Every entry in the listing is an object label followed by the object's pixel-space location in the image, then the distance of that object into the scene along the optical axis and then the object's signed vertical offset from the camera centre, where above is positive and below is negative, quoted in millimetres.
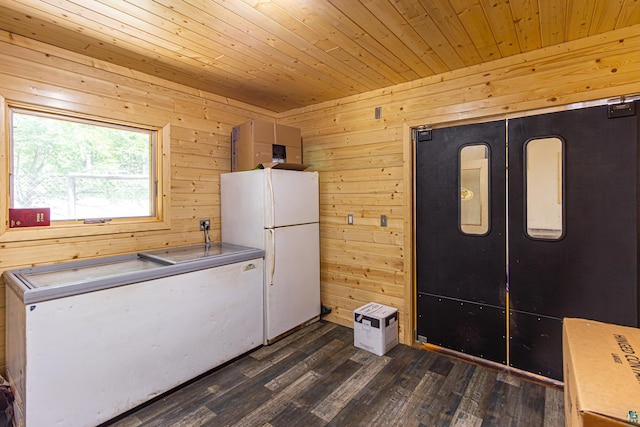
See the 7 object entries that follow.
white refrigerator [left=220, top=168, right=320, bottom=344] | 2975 -207
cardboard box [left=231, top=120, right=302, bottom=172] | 3137 +697
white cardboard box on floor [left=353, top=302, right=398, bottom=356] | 2814 -1093
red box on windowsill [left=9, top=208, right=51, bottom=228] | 2150 -24
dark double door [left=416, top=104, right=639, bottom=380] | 2121 -181
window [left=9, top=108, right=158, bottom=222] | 2227 +369
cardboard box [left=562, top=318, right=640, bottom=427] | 799 -506
